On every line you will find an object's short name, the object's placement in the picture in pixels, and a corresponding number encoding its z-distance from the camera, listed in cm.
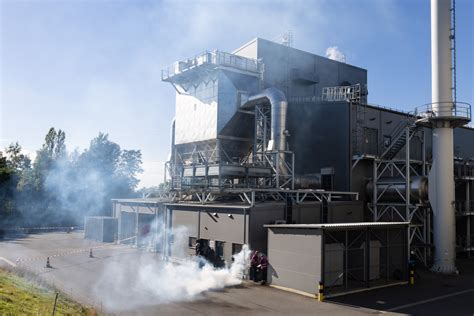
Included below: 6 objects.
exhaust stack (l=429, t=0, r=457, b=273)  2400
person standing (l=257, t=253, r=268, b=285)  1938
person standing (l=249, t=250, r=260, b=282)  1980
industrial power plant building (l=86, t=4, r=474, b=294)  2003
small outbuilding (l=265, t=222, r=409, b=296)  1723
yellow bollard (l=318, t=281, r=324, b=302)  1625
